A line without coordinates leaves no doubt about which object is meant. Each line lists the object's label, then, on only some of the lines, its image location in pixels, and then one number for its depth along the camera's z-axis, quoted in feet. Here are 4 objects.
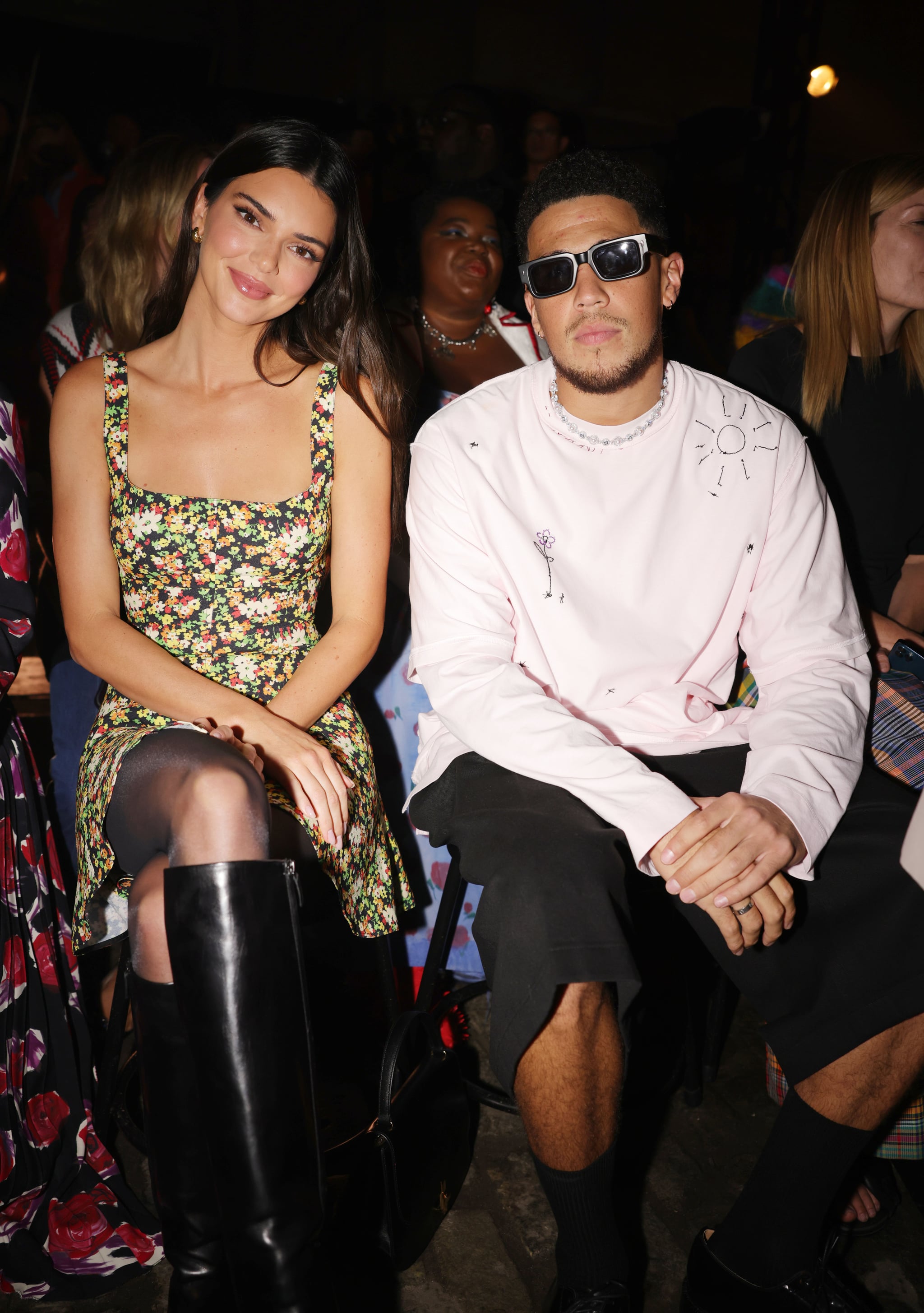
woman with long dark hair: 5.43
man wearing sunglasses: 4.57
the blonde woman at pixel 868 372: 7.44
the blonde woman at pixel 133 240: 8.34
